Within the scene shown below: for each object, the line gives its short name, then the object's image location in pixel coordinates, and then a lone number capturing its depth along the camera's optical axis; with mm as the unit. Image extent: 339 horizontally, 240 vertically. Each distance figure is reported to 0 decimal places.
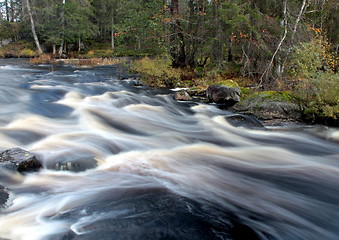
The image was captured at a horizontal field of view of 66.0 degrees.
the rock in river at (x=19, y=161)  4264
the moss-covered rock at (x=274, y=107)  8086
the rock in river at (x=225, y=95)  9867
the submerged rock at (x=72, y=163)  4738
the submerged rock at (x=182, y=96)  10930
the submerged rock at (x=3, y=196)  3482
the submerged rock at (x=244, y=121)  7796
